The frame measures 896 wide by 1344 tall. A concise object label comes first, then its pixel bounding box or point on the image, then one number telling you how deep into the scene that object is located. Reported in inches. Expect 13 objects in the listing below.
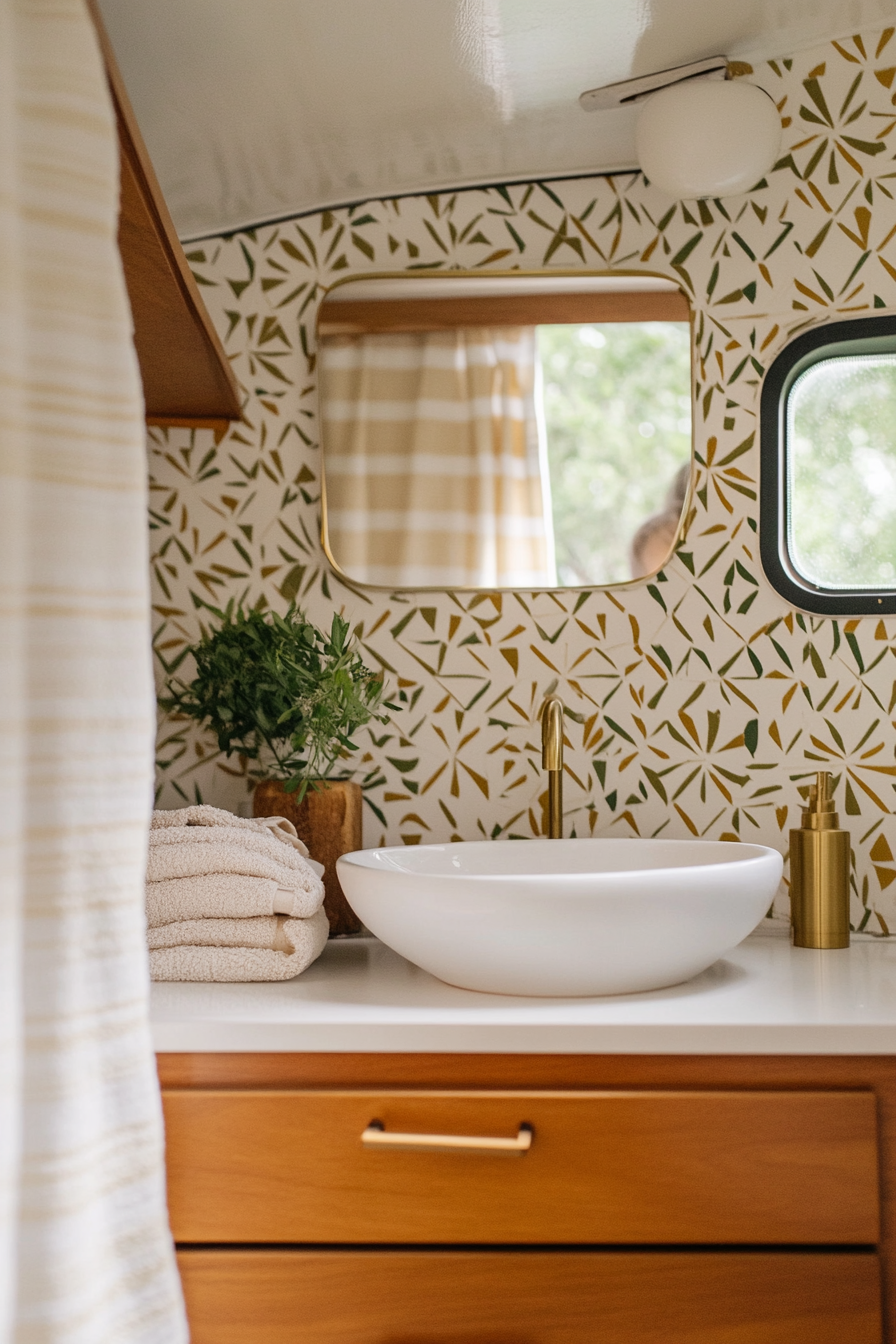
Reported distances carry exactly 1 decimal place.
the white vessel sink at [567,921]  36.4
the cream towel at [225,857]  43.6
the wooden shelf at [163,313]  35.7
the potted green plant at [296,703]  52.2
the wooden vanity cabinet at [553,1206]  35.4
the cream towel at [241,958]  43.6
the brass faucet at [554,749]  54.2
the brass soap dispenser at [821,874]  50.6
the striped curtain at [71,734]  26.2
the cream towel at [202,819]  47.4
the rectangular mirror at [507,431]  58.6
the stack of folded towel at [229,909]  43.5
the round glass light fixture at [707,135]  53.5
